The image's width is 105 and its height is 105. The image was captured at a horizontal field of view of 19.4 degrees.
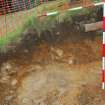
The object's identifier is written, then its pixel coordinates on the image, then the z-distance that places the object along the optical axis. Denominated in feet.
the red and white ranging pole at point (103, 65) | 14.09
